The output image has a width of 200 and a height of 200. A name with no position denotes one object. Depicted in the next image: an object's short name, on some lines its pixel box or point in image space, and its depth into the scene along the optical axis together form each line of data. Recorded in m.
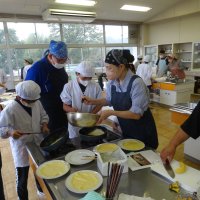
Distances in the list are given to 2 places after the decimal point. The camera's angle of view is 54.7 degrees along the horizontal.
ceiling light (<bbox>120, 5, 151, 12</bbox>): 5.55
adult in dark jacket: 1.72
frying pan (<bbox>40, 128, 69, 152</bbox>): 1.21
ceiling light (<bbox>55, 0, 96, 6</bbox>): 4.75
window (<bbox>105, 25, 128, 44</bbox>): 7.07
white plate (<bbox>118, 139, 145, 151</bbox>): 1.23
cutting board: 0.87
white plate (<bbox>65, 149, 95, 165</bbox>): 1.11
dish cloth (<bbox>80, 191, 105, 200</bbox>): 0.73
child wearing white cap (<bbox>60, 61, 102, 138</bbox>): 1.68
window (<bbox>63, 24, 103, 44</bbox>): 6.26
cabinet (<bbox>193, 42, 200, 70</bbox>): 6.03
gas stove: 1.23
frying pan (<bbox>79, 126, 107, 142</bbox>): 1.33
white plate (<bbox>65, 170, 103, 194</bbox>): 0.89
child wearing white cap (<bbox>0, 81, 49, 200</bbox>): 1.38
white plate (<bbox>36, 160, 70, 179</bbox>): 1.01
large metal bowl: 1.41
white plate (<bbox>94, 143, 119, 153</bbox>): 1.19
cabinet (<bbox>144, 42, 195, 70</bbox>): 6.13
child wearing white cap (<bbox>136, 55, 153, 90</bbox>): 4.80
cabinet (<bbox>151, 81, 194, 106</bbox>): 4.53
